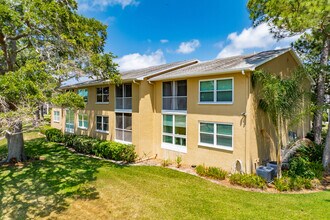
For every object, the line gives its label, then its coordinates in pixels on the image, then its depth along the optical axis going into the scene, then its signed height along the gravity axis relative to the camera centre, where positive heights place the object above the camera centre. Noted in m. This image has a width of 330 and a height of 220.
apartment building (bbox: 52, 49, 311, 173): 12.31 -0.40
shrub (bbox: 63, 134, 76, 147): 21.78 -3.29
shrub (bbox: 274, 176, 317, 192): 10.29 -3.80
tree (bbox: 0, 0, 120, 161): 10.01 +3.71
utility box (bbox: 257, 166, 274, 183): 11.11 -3.52
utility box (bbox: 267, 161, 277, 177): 11.73 -3.37
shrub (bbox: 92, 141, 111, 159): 16.95 -3.44
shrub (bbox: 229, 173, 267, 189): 10.63 -3.78
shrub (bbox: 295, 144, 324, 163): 13.87 -3.09
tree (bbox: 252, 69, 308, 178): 10.83 +0.59
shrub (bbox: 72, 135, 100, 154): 18.72 -3.26
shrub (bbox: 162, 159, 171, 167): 14.98 -4.01
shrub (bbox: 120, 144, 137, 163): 15.93 -3.51
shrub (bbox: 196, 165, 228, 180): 11.90 -3.77
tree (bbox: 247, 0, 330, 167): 9.39 +4.56
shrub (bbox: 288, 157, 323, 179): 11.10 -3.42
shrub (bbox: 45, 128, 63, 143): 24.44 -3.19
